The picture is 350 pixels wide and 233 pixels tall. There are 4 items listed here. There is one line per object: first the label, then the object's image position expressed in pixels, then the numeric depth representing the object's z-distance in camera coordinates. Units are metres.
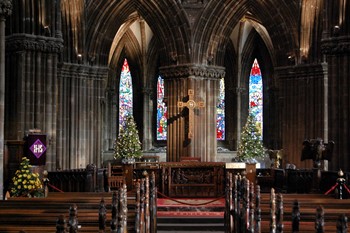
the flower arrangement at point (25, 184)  17.23
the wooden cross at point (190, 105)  30.30
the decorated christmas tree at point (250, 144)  34.44
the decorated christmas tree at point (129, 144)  36.97
